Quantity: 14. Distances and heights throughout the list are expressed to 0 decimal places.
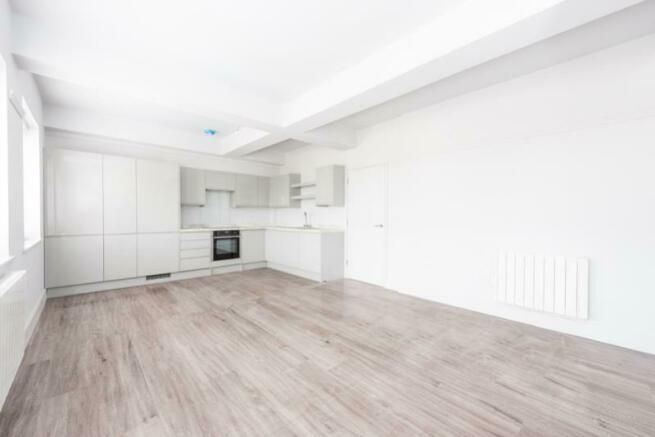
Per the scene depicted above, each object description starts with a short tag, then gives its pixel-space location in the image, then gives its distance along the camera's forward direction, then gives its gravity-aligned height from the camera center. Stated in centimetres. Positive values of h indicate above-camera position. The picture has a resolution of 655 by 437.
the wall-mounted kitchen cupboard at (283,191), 638 +48
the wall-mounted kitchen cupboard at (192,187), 554 +49
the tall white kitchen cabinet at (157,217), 472 -9
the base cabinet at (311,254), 511 -78
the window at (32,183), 340 +33
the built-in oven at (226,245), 562 -67
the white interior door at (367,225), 476 -22
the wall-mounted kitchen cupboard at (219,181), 584 +65
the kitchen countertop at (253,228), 522 -33
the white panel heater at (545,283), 281 -74
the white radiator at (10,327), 158 -72
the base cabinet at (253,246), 605 -74
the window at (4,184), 204 +19
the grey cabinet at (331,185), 529 +51
